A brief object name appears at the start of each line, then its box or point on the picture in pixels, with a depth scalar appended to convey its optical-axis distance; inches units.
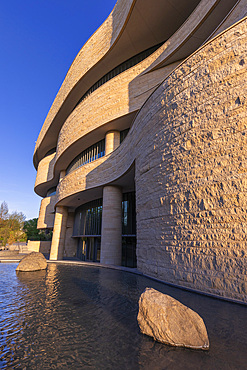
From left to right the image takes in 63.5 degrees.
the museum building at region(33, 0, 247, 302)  207.0
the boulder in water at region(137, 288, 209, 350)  111.3
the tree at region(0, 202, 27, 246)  1827.9
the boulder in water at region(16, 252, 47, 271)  431.8
